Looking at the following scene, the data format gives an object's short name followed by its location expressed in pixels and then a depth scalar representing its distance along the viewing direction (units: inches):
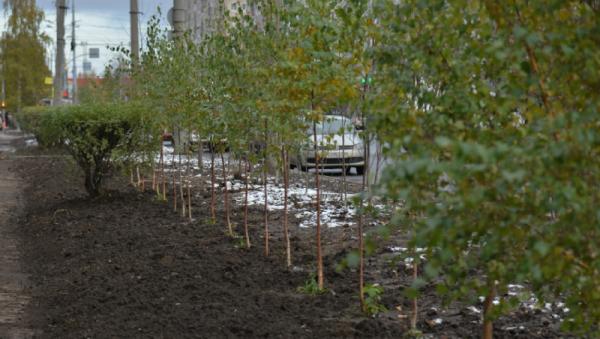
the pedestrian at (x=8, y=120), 3435.0
